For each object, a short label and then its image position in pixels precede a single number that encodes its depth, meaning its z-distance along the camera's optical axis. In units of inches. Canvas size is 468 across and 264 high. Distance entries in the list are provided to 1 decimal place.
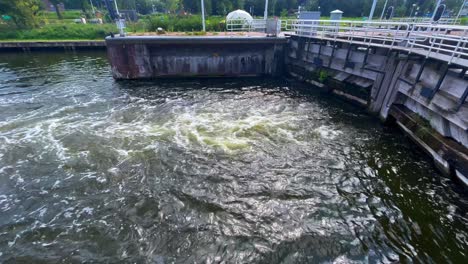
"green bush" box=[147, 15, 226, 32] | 1075.0
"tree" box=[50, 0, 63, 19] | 2367.9
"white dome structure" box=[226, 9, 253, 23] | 1440.2
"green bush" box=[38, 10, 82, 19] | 2604.1
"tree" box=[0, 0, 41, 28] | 1640.0
